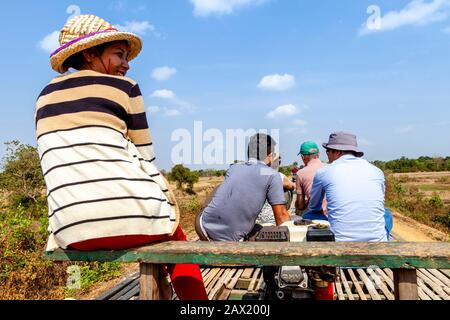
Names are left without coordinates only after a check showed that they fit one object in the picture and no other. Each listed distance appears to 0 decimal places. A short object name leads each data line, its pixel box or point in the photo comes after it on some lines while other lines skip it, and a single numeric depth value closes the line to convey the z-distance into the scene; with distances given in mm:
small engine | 2049
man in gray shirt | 2518
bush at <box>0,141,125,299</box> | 5391
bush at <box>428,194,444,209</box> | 17181
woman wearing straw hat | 1397
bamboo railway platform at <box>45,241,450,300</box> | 1385
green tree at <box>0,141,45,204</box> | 13836
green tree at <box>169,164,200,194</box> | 28375
